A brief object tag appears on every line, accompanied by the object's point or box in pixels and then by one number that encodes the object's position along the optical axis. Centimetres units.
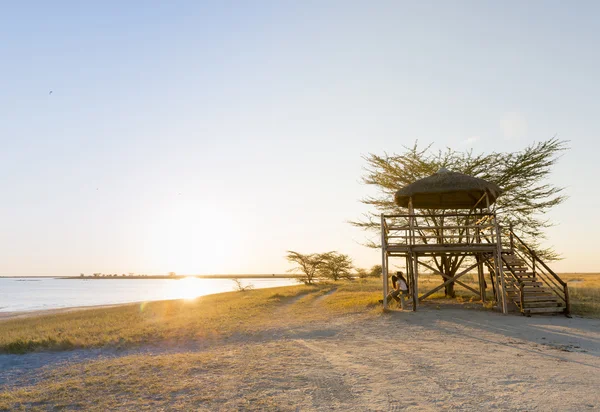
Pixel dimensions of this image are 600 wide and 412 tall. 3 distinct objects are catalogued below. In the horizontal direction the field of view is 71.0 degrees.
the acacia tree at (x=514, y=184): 2306
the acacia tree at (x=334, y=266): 5088
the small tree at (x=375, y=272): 6038
